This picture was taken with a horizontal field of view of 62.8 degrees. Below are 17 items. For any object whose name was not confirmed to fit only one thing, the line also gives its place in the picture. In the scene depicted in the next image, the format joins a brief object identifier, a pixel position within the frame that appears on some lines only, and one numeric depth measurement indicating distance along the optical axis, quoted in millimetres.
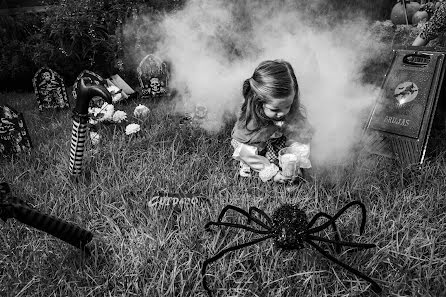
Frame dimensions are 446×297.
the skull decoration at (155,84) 4434
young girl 2514
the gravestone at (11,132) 3287
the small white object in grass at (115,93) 4242
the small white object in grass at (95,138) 3379
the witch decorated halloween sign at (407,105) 2908
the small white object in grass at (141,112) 3796
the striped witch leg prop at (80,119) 2459
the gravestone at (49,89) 4262
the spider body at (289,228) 1714
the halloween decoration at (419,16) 4524
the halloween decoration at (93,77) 4205
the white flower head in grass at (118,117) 3604
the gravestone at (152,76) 4402
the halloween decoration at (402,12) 4926
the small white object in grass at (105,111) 3580
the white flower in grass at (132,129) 3416
